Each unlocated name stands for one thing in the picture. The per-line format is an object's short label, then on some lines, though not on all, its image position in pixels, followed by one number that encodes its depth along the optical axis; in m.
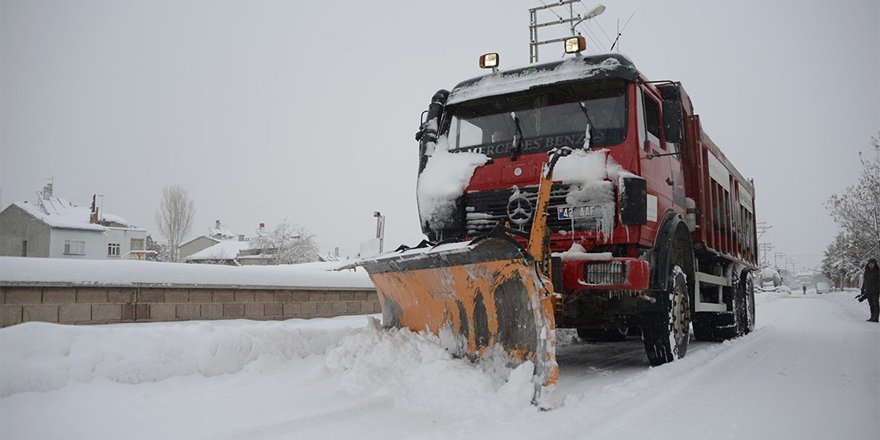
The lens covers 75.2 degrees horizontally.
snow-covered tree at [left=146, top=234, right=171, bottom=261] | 49.07
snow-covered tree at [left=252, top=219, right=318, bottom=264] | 49.28
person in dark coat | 12.59
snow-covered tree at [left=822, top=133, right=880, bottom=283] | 32.95
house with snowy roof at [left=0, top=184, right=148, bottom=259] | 38.94
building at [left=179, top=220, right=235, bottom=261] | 66.00
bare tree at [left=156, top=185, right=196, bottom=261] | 46.08
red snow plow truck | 4.25
